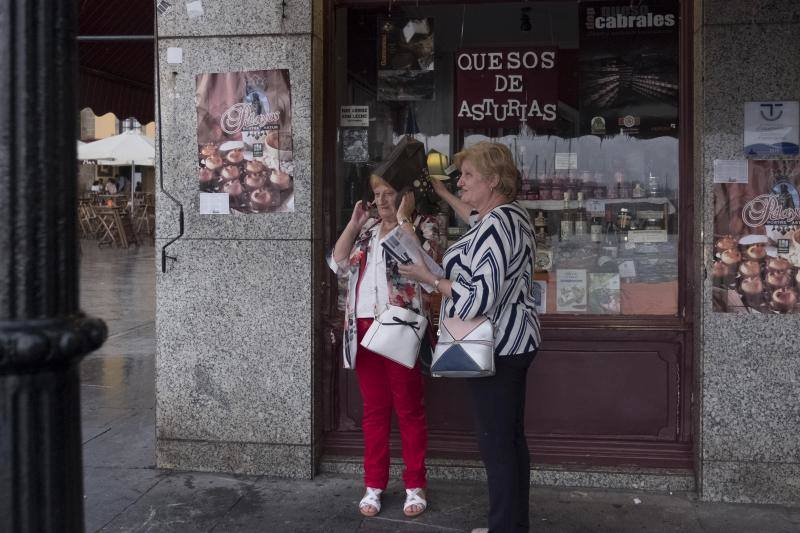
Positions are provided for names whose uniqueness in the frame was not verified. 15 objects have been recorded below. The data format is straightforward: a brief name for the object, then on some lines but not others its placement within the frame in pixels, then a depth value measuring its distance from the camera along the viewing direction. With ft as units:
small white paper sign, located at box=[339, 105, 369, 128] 18.02
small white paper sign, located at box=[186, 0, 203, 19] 17.11
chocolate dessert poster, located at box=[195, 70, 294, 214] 17.02
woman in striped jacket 12.42
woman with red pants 14.99
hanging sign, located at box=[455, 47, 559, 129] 18.03
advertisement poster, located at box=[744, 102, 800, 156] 15.52
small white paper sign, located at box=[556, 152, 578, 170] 17.97
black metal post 5.28
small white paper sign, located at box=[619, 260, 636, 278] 17.60
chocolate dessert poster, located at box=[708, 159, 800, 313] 15.61
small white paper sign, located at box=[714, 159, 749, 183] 15.62
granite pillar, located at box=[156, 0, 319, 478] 16.94
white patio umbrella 80.74
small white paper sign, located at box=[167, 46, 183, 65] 17.31
